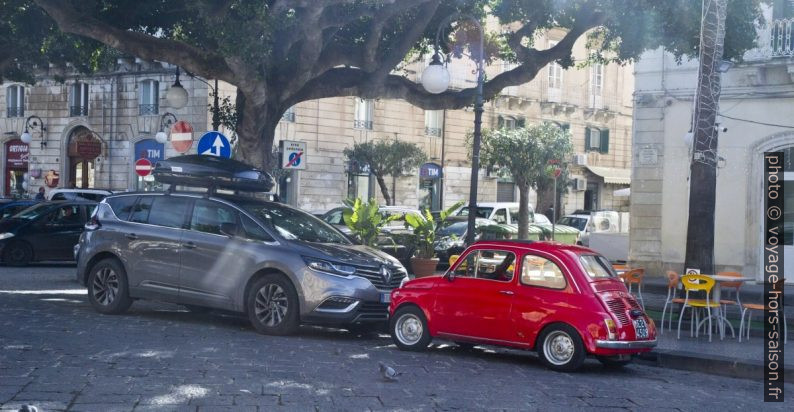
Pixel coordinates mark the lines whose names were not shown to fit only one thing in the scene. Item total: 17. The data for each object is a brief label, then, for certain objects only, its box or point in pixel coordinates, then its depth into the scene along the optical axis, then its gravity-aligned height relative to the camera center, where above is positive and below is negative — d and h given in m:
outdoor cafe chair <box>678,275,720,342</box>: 12.39 -1.04
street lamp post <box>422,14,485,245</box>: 15.35 +1.76
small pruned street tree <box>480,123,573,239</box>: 32.22 +1.71
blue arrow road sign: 17.33 +0.85
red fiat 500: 10.13 -1.15
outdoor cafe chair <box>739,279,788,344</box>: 12.23 -1.27
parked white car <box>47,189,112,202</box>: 27.22 -0.14
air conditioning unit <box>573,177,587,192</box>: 49.81 +0.99
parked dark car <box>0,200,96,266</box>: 21.45 -0.98
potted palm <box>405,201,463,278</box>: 18.45 -0.87
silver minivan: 11.68 -0.87
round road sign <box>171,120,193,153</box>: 18.59 +1.07
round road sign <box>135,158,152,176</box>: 24.75 +0.61
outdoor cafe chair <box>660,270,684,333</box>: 13.85 -1.07
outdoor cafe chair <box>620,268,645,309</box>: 14.87 -1.11
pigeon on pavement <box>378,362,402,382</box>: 8.76 -1.58
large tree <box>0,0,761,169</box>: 15.24 +2.77
